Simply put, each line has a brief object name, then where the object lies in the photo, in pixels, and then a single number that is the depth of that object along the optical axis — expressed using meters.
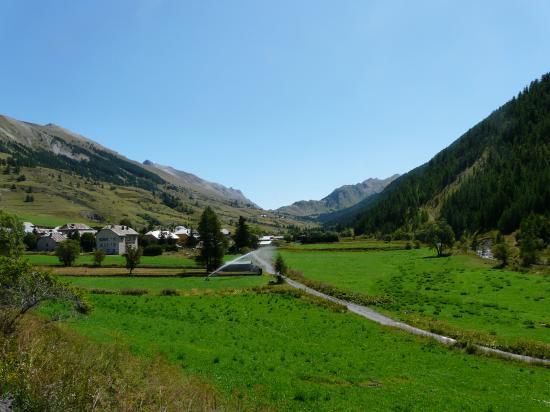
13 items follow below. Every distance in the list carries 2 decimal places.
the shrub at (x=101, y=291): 57.56
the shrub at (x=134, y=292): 58.58
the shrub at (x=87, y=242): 150.00
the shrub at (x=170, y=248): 155.65
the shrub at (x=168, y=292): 59.11
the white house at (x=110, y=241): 152.50
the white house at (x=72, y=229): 182.62
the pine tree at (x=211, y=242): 91.69
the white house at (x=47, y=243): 148.25
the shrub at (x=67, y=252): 98.44
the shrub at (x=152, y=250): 138.88
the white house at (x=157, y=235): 180.70
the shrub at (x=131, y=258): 86.50
